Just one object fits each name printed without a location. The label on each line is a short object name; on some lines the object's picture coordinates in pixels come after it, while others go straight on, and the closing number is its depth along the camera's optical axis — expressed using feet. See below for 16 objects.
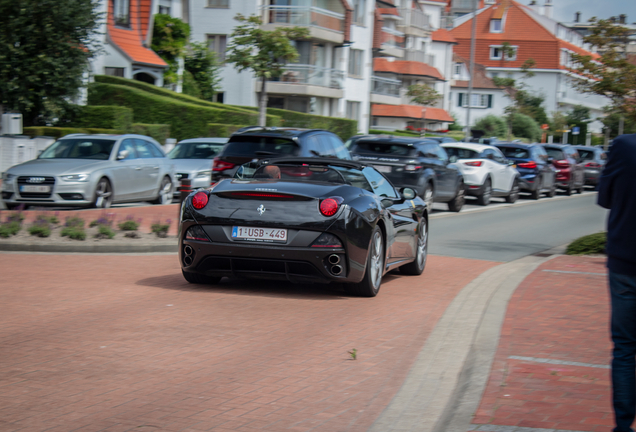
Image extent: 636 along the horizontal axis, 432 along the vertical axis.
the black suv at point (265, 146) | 46.60
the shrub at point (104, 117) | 96.32
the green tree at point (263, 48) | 96.58
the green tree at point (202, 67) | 153.89
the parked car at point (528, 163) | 95.20
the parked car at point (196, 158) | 67.51
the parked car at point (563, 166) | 110.63
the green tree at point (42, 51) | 89.97
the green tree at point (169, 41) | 137.39
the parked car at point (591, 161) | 128.88
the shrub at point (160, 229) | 41.85
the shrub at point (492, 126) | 261.44
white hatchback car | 79.51
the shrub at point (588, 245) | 42.52
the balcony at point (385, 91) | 209.26
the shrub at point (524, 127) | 256.73
